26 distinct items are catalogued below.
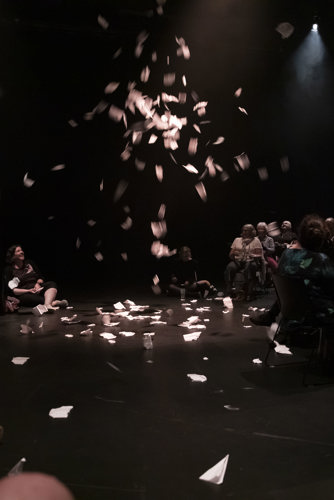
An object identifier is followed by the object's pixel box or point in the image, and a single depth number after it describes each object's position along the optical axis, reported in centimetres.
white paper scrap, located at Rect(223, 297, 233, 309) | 700
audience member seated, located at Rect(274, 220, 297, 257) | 905
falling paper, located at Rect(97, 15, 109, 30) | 795
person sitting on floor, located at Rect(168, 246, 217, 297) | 813
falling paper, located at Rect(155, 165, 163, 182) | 1009
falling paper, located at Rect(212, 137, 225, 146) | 978
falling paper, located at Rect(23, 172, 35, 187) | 918
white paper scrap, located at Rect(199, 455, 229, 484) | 215
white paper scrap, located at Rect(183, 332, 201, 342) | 486
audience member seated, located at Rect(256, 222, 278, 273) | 859
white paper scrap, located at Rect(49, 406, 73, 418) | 290
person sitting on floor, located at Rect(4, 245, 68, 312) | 693
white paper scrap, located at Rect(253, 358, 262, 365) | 398
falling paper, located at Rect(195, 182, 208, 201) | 1050
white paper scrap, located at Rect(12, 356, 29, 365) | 402
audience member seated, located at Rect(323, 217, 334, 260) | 434
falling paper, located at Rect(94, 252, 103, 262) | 1042
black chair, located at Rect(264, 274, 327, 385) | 351
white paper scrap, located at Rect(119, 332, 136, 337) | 508
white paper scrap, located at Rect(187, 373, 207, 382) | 354
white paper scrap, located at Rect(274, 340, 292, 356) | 430
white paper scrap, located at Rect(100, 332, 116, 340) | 498
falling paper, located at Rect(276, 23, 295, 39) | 875
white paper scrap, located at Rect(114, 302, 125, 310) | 678
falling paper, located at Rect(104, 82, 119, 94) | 893
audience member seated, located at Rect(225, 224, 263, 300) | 796
